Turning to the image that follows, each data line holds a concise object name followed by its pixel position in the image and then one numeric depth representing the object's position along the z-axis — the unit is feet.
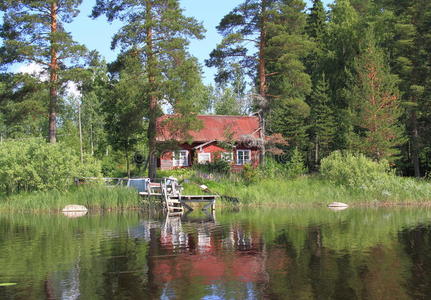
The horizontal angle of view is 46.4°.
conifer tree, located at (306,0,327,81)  163.94
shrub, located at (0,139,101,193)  97.30
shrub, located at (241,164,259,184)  113.60
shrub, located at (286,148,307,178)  118.62
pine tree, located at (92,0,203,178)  107.45
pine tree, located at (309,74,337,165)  148.15
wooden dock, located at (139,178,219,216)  99.78
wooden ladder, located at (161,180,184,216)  99.07
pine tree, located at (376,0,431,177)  130.62
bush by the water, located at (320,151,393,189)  106.73
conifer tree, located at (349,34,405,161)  121.19
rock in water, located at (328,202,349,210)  101.23
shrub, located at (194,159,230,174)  130.52
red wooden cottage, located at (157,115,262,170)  156.66
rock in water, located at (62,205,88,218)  95.14
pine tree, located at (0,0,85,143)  106.11
